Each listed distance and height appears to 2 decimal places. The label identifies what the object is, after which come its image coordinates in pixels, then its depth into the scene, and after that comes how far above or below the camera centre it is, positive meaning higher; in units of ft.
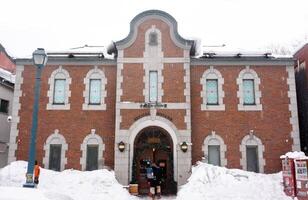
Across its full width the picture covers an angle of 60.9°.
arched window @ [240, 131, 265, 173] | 47.10 -2.91
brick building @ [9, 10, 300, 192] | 47.10 +5.17
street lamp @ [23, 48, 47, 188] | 28.11 +2.53
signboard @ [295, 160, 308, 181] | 36.46 -4.75
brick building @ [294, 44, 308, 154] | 49.94 +8.73
